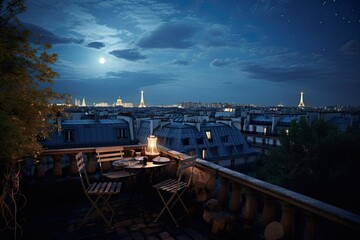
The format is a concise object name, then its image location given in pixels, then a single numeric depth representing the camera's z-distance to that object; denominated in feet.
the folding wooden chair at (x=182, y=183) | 13.82
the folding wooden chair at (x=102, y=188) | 13.44
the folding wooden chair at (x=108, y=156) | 18.23
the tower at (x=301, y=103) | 621.47
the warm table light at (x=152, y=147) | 18.25
